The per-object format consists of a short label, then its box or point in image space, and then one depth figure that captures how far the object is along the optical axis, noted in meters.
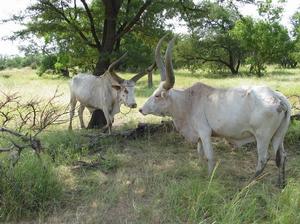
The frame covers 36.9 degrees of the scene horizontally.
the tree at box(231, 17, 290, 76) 33.97
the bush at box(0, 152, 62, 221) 4.81
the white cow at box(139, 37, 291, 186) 5.79
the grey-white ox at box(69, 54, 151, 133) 9.34
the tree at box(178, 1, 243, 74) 36.62
